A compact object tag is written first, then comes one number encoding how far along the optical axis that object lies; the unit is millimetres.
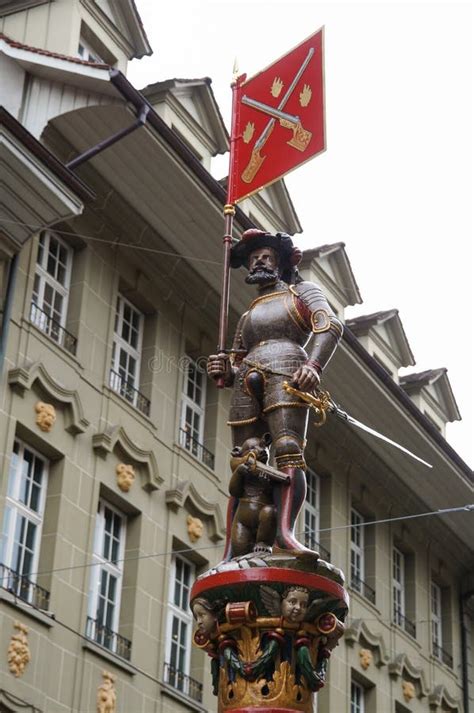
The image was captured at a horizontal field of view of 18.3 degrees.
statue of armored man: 7859
